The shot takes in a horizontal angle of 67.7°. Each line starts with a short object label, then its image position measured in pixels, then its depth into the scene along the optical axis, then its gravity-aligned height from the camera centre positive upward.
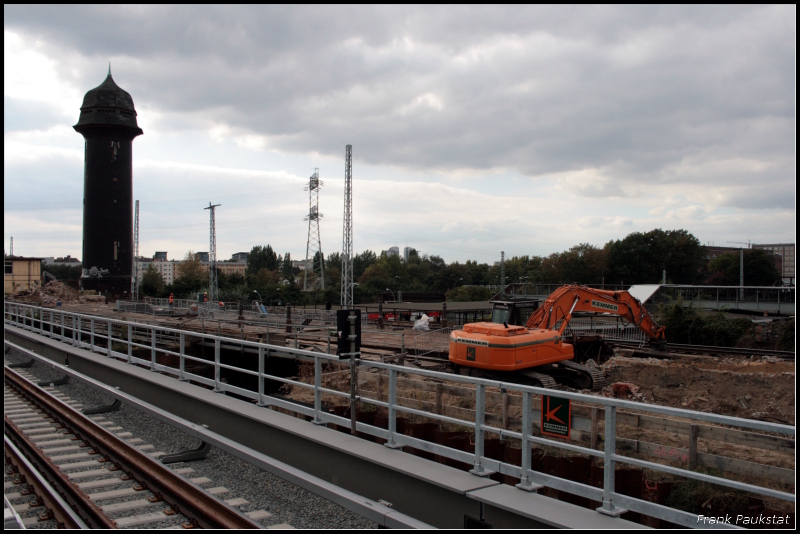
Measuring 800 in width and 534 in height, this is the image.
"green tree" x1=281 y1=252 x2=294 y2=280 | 155.75 +2.87
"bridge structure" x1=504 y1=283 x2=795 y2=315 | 41.66 -1.47
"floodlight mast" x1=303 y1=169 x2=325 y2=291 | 85.81 +10.10
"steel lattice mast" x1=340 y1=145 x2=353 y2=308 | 57.84 +7.50
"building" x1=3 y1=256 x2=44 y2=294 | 66.25 +0.34
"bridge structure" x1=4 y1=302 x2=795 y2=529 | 5.41 -2.16
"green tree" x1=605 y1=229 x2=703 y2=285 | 80.50 +2.71
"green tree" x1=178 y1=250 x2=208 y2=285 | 102.21 +1.58
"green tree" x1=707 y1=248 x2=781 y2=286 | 76.00 +1.09
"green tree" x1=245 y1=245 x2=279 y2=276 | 159.25 +4.77
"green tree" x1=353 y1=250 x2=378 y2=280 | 158.21 +4.34
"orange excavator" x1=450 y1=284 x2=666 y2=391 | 16.77 -2.08
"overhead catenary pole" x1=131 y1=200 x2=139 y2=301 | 67.31 -0.42
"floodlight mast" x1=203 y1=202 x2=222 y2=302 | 64.19 +1.21
